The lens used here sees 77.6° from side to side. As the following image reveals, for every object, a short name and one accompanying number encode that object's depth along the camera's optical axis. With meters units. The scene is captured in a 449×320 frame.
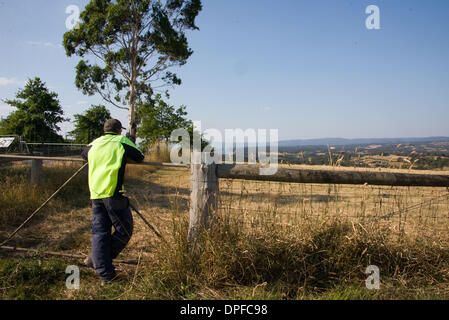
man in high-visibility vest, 2.82
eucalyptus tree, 18.70
